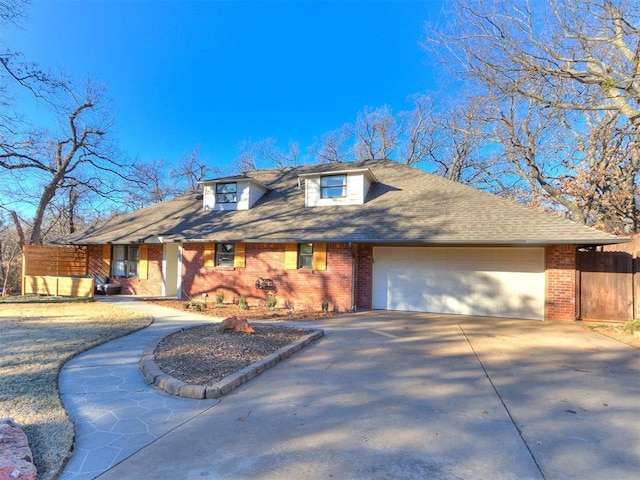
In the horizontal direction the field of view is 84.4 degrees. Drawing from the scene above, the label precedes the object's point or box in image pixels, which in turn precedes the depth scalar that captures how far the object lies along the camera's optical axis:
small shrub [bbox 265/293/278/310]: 11.45
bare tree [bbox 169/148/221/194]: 31.17
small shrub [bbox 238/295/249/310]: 11.12
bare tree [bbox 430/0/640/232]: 7.73
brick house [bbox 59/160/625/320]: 9.80
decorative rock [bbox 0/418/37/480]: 2.33
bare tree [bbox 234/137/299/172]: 29.89
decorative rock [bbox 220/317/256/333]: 6.89
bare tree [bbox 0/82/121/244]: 18.20
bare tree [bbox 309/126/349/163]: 27.47
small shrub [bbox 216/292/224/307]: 11.86
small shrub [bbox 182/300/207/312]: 10.78
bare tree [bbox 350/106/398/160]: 26.14
